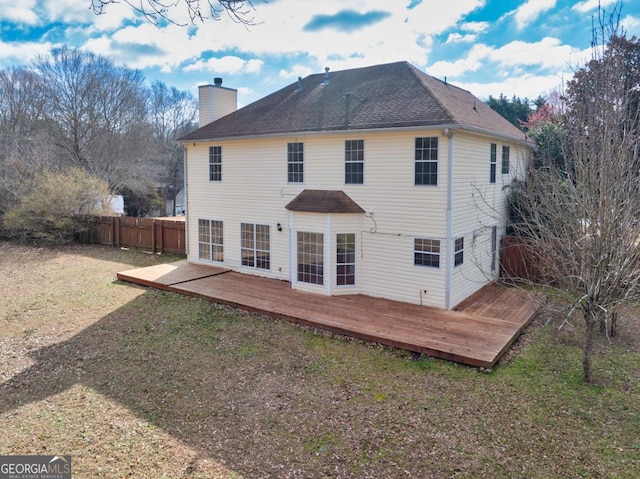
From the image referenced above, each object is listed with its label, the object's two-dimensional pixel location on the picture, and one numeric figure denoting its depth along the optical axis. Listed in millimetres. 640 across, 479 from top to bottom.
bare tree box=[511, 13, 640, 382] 6633
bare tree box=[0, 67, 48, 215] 22234
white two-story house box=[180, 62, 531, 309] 10969
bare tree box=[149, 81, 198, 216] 39000
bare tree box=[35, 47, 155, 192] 28281
